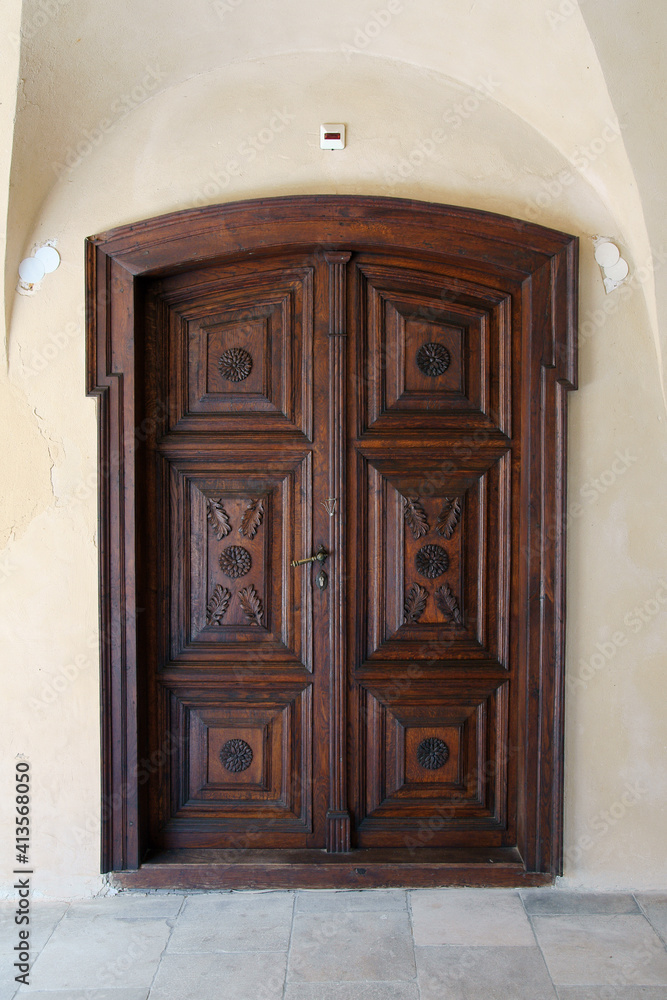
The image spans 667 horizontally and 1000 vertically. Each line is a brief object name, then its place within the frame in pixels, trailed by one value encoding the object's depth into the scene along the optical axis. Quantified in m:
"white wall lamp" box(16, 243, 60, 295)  2.75
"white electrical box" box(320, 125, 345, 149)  2.78
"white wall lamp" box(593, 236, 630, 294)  2.78
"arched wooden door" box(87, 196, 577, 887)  2.89
